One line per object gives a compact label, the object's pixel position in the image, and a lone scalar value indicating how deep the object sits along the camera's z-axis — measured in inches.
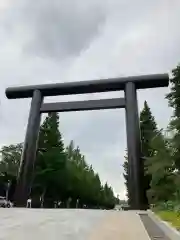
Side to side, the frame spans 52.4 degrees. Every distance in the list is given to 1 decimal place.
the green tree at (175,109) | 516.7
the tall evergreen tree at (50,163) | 1059.9
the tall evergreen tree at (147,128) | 908.5
